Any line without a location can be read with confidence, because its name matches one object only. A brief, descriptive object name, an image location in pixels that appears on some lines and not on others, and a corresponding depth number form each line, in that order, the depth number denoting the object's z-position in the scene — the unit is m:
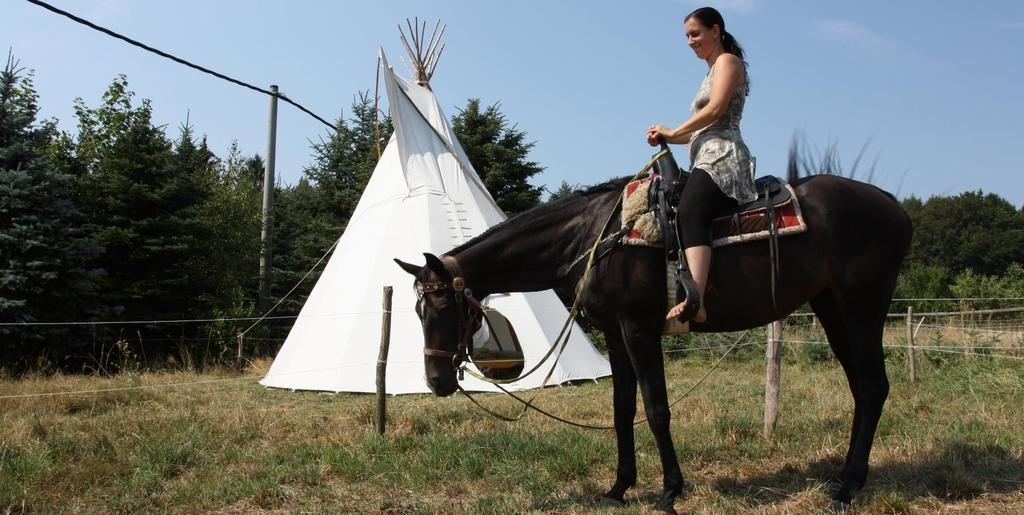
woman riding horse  3.49
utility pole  14.71
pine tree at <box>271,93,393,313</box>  19.47
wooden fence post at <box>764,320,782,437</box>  5.39
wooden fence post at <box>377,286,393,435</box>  5.71
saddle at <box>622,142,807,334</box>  3.57
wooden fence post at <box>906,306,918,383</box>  8.22
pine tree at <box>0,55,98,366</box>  9.87
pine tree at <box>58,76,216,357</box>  12.11
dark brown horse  3.61
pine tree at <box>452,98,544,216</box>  19.72
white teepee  8.45
